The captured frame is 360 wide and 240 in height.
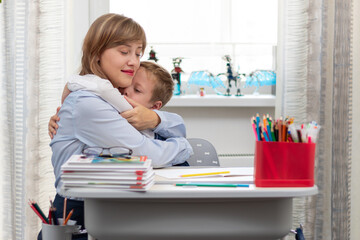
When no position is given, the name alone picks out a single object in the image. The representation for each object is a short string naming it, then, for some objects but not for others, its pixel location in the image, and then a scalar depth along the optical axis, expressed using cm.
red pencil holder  220
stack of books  212
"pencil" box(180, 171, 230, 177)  236
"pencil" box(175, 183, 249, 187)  221
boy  295
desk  219
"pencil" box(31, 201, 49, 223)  251
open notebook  228
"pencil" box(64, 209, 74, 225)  250
